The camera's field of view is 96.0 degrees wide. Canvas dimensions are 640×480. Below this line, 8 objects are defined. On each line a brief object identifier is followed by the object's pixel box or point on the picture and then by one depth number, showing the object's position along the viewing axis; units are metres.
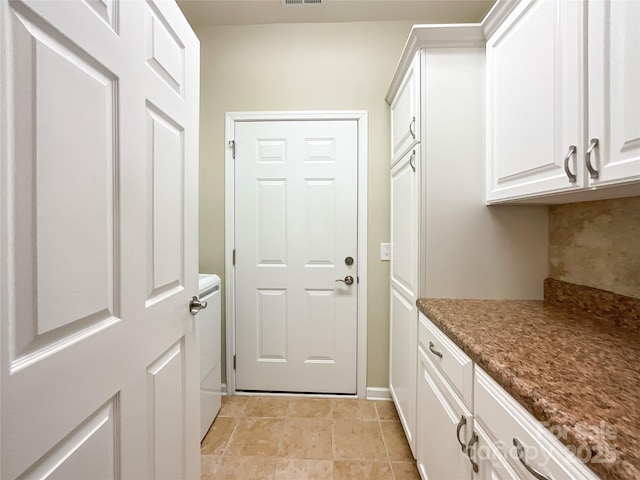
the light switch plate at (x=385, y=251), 2.08
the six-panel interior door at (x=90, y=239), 0.47
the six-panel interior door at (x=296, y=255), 2.09
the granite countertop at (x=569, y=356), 0.50
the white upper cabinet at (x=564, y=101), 0.73
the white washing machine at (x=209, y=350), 1.67
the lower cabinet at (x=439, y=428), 0.93
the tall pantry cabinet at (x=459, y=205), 1.38
